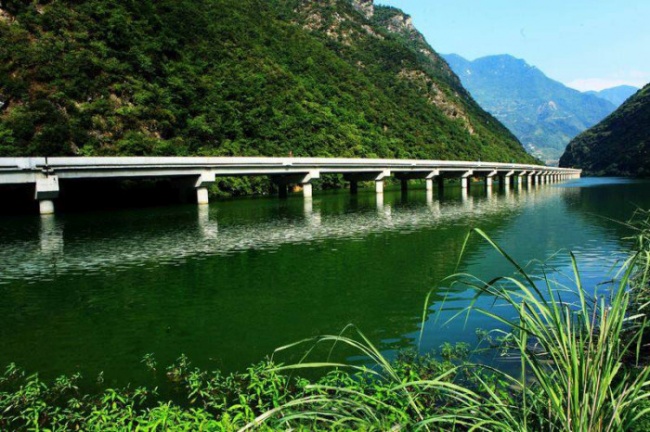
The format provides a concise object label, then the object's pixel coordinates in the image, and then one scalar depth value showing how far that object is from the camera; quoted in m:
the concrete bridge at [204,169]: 32.91
